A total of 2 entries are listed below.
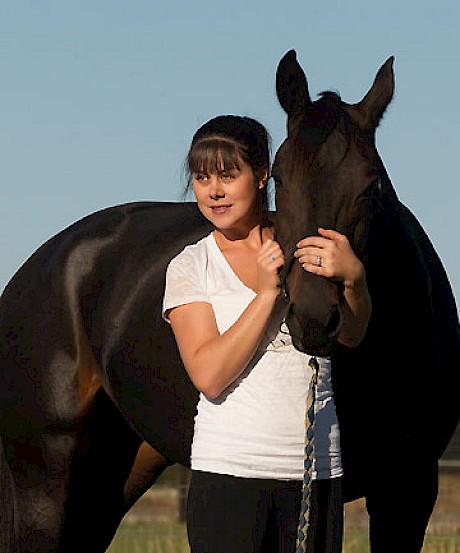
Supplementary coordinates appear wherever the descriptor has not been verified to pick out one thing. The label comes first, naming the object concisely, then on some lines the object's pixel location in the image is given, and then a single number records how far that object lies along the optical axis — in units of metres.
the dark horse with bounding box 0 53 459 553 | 7.38
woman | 6.95
